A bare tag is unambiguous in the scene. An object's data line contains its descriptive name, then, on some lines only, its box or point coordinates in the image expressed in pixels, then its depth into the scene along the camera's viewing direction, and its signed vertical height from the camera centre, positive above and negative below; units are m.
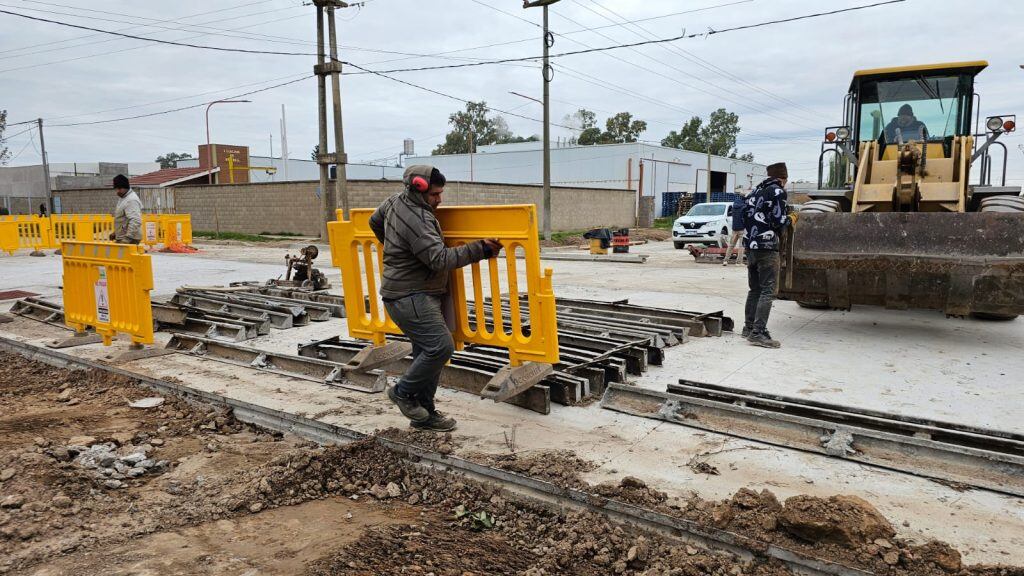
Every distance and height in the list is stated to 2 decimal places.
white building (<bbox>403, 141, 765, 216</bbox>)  41.88 +3.16
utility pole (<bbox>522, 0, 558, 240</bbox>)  23.42 +3.00
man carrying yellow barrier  4.18 -0.32
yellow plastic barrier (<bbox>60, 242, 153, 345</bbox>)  6.53 -0.71
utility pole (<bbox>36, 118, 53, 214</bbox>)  31.30 +3.58
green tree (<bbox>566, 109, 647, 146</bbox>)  73.56 +9.26
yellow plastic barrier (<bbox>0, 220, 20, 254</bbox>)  19.22 -0.43
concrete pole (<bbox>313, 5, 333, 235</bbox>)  21.53 +3.58
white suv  21.23 -0.44
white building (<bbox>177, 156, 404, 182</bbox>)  51.28 +3.91
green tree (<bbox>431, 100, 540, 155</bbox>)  76.94 +10.03
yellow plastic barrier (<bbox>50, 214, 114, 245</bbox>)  19.80 -0.17
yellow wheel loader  6.43 -0.05
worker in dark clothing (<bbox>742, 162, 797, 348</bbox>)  6.91 -0.26
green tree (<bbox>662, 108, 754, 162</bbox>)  81.56 +9.46
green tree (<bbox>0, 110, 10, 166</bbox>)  60.26 +8.51
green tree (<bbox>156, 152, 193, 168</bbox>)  94.42 +9.24
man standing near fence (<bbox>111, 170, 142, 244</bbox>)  8.70 +0.03
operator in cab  8.89 +1.10
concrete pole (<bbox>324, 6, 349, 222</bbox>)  21.25 +2.66
